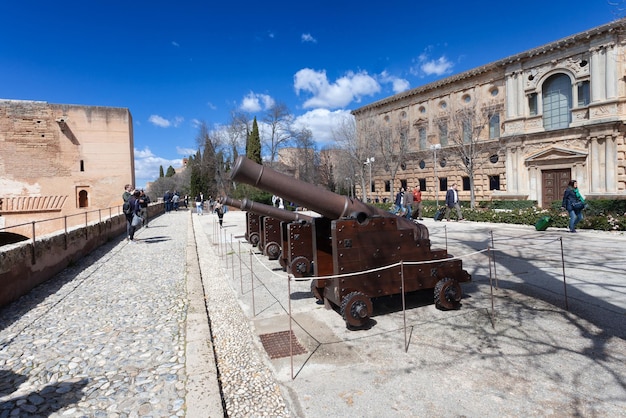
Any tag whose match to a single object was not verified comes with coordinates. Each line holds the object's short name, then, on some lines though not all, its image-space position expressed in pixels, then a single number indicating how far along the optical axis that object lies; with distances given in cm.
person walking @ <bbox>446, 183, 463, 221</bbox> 1702
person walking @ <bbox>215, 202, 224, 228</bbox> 1633
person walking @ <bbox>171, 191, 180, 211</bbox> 3612
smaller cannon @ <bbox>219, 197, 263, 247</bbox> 1058
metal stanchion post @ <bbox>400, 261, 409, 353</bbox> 359
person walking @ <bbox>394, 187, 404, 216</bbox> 1797
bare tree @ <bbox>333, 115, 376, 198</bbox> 3259
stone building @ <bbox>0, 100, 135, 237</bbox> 2688
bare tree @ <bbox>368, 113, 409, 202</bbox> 3216
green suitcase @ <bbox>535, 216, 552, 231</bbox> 1225
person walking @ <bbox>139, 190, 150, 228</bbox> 1703
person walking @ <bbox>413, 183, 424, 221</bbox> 1763
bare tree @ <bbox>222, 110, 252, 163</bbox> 4544
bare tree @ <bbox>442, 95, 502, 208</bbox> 2686
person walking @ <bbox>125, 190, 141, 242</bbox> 1178
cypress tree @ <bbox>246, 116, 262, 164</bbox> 4269
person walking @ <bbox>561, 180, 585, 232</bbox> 1130
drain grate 363
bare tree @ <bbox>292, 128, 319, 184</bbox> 5193
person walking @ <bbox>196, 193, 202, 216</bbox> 2862
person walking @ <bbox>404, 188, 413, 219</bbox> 1691
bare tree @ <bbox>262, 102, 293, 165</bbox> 4144
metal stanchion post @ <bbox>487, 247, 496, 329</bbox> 413
